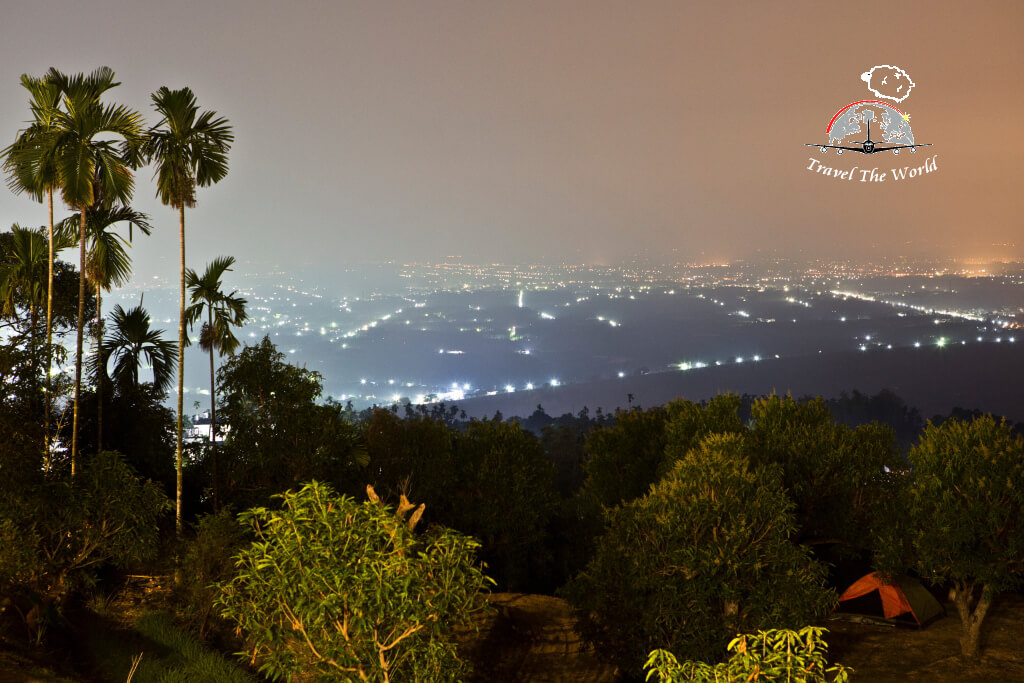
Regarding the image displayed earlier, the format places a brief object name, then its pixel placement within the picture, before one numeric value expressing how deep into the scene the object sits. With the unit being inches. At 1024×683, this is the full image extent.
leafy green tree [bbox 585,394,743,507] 797.2
